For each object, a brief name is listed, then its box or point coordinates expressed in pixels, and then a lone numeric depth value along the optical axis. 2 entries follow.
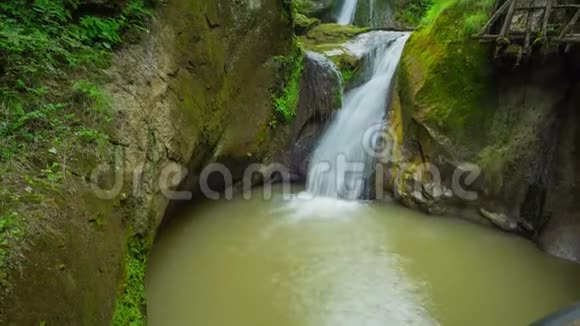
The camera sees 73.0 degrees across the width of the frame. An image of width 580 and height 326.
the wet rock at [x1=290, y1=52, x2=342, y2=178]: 8.66
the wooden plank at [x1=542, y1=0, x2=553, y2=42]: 5.21
